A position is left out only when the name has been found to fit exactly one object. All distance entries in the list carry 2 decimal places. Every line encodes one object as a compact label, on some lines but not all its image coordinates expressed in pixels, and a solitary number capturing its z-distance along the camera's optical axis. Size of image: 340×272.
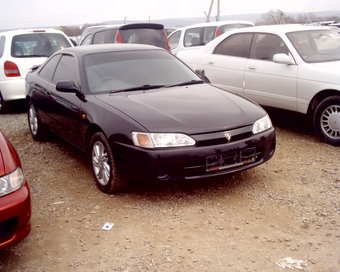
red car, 3.15
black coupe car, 4.17
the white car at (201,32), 11.88
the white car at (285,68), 6.05
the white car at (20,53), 8.68
